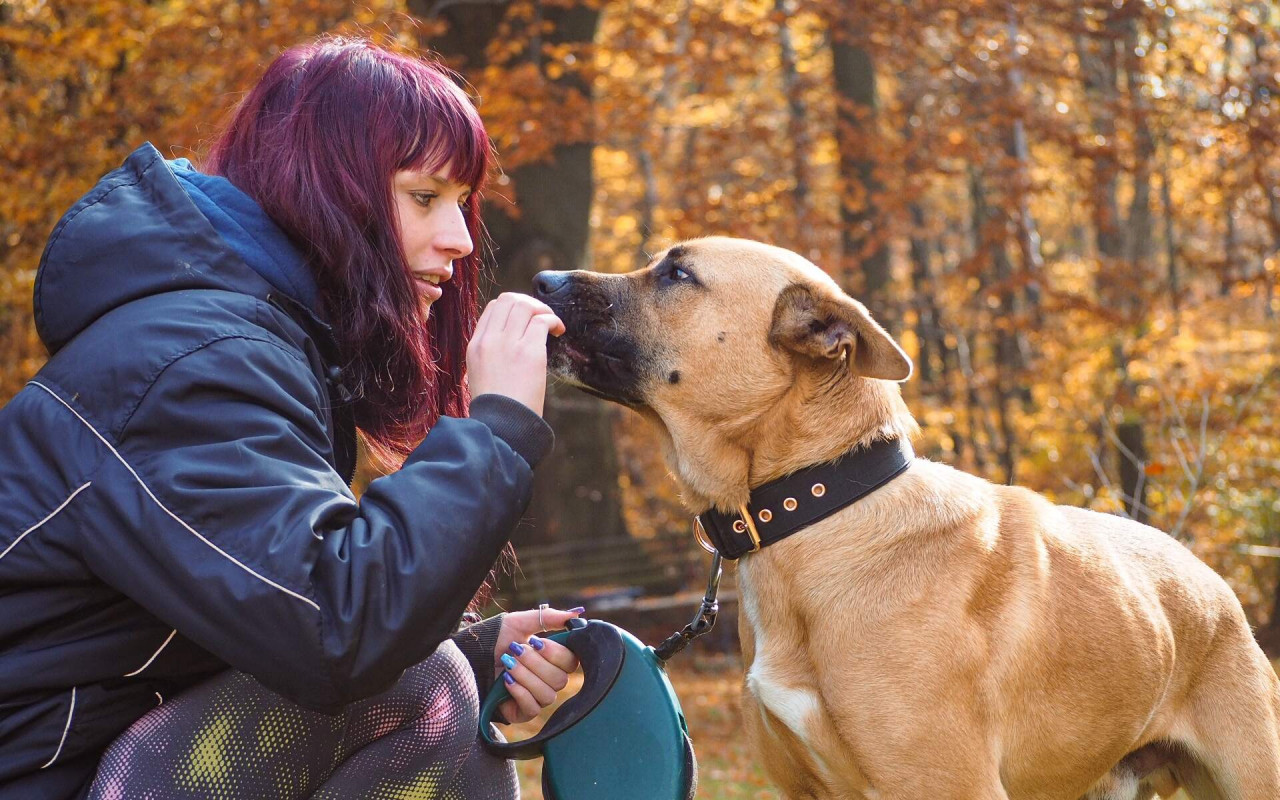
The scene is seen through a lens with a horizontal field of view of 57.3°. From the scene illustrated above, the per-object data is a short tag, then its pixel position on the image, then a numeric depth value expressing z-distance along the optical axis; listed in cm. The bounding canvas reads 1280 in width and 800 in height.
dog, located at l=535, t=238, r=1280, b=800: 275
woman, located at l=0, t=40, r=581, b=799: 190
